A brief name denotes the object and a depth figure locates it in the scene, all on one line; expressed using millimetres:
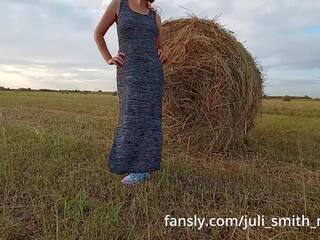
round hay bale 3132
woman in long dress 2029
